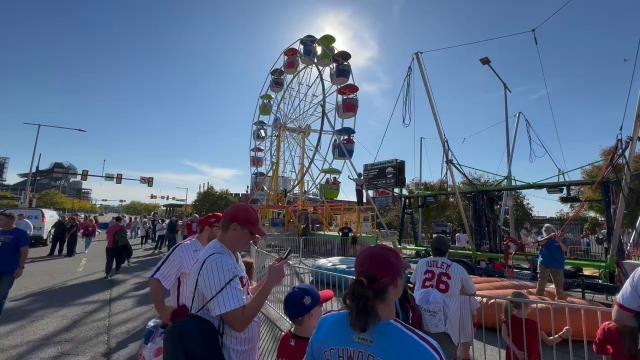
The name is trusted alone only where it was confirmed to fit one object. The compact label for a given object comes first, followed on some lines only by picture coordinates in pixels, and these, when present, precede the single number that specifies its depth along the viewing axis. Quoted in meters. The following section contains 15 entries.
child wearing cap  2.30
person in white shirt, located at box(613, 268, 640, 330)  2.30
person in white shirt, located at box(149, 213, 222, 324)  2.93
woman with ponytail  1.33
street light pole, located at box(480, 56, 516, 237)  14.69
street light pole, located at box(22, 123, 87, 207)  31.29
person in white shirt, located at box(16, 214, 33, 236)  9.91
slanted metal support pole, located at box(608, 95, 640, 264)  7.98
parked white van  18.22
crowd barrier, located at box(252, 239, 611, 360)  4.98
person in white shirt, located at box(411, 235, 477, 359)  3.65
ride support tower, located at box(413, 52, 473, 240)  12.12
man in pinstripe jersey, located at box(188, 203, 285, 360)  1.97
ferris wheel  22.09
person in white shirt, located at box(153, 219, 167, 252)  17.60
